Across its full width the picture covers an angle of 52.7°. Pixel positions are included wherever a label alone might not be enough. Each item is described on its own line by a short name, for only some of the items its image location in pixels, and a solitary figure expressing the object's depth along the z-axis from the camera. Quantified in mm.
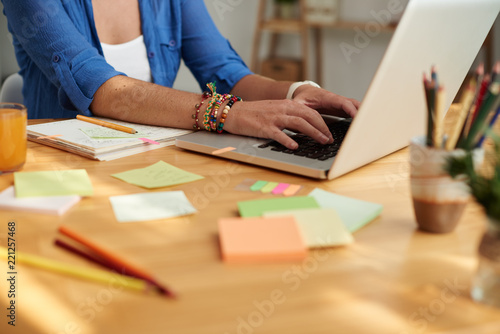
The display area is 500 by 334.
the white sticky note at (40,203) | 671
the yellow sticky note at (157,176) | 784
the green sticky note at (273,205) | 661
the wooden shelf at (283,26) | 3881
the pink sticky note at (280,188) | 756
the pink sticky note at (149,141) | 971
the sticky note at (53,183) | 716
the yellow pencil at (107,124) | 1018
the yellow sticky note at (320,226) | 589
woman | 1010
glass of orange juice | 800
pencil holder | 585
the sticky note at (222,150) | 906
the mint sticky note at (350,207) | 654
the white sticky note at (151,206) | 667
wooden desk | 454
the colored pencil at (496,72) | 551
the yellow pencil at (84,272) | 502
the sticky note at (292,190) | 752
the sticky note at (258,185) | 774
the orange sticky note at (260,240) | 554
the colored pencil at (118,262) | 500
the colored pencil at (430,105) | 581
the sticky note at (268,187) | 761
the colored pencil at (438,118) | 555
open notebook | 913
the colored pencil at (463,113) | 564
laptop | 689
